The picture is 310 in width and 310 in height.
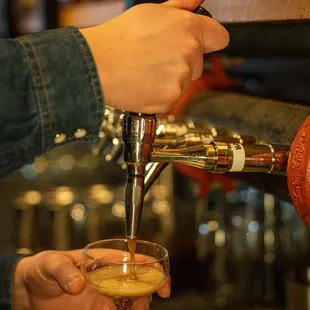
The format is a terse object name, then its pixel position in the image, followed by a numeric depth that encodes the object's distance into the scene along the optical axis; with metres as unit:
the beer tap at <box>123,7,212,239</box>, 1.14
